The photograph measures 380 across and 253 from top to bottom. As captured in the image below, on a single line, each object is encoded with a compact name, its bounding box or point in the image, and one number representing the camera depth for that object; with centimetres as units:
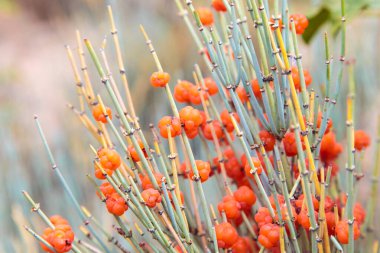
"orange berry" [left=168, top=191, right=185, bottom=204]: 34
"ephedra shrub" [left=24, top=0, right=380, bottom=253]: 32
